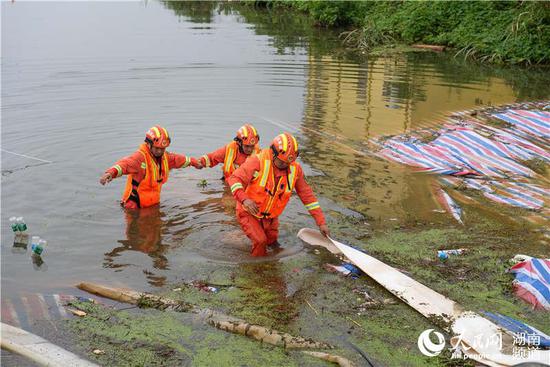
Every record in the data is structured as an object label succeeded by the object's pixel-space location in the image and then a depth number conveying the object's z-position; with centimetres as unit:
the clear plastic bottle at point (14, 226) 856
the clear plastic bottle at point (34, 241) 827
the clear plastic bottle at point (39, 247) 822
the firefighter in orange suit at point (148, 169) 918
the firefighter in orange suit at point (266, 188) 775
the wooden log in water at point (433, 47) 2553
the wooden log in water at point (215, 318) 607
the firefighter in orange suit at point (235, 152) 1024
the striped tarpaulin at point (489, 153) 1044
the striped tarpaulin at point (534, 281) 679
